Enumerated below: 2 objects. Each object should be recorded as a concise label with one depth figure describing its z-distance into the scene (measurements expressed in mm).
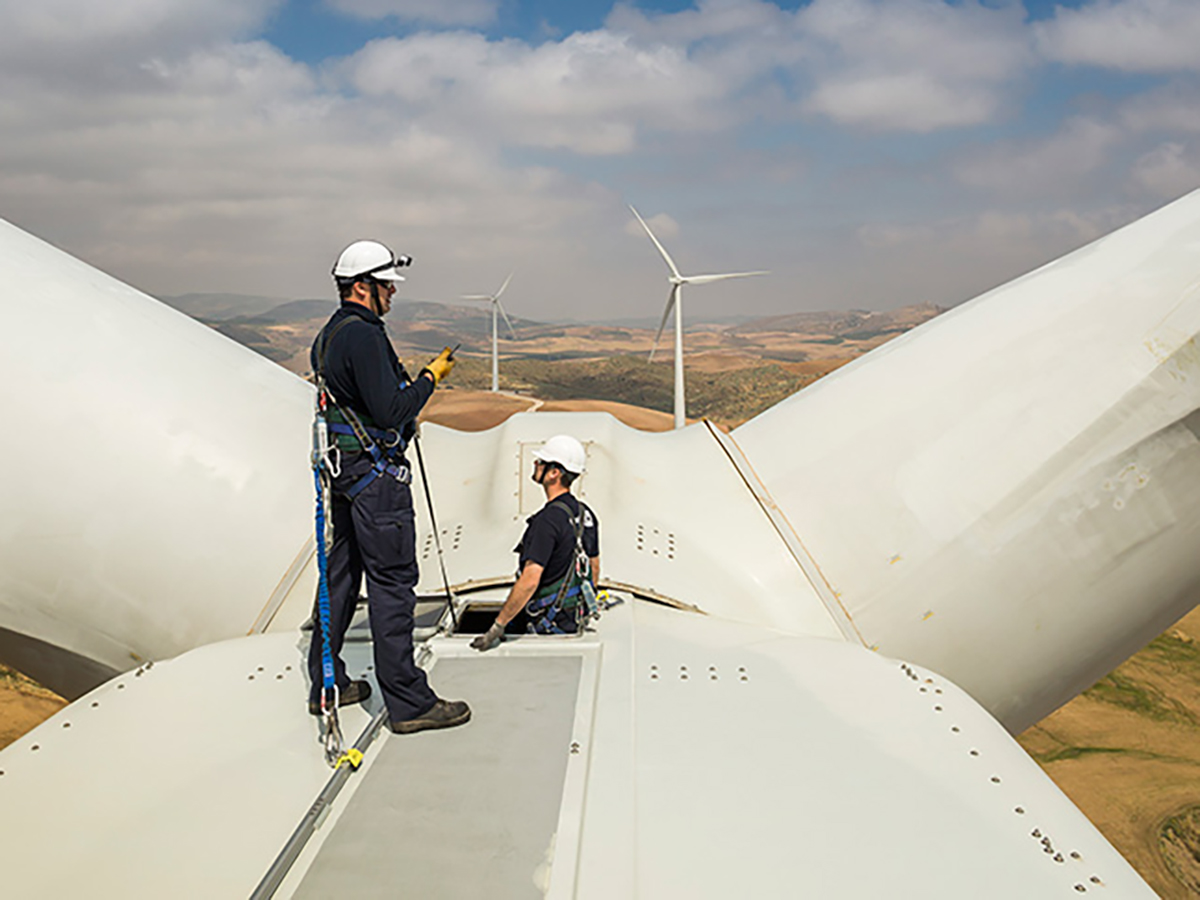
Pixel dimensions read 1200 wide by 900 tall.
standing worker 3582
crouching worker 4344
